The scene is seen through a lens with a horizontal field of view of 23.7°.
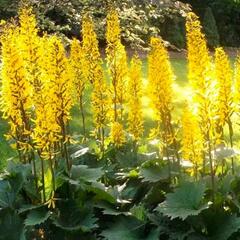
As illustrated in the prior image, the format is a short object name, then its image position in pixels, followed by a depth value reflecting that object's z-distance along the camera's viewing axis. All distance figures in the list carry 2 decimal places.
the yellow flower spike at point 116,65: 5.57
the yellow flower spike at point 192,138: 4.78
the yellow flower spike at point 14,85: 4.48
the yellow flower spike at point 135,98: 5.59
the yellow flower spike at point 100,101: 5.88
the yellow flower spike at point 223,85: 4.80
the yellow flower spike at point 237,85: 4.98
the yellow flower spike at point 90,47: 5.72
